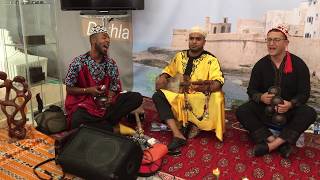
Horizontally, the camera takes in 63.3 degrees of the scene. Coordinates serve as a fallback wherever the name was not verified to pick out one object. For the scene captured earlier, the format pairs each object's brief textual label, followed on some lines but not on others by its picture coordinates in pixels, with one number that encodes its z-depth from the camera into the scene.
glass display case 2.50
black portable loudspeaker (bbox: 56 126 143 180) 1.60
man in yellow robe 2.23
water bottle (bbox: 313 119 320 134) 2.45
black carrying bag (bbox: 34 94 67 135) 2.32
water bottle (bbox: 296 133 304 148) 2.21
